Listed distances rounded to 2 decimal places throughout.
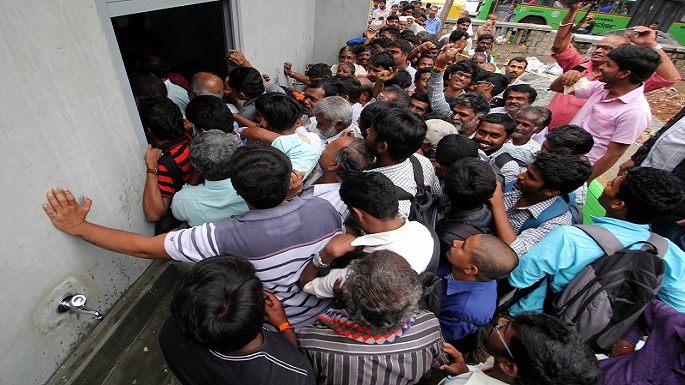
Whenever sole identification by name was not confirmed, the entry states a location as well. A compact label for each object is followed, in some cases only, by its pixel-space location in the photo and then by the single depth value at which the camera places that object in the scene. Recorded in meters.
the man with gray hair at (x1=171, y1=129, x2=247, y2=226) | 1.83
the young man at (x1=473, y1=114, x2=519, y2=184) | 2.68
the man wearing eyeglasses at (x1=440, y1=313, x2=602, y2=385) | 1.15
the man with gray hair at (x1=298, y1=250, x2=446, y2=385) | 1.15
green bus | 11.17
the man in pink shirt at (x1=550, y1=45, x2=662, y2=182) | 2.57
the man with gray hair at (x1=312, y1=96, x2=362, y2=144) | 2.53
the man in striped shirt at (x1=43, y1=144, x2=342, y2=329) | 1.40
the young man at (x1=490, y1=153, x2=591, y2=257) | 1.92
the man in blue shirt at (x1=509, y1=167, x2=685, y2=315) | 1.61
